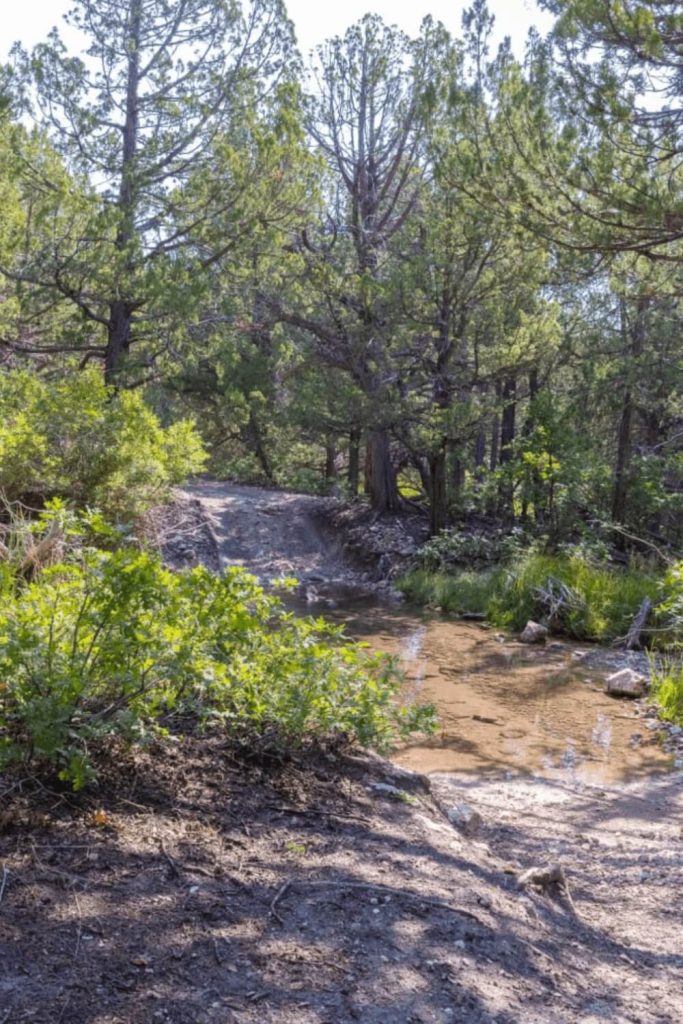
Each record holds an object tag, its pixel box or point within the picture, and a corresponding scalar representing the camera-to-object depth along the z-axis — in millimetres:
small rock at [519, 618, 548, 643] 9781
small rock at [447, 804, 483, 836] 3949
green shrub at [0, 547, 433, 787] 2666
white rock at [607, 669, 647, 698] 7508
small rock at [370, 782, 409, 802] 3520
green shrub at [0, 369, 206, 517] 6680
